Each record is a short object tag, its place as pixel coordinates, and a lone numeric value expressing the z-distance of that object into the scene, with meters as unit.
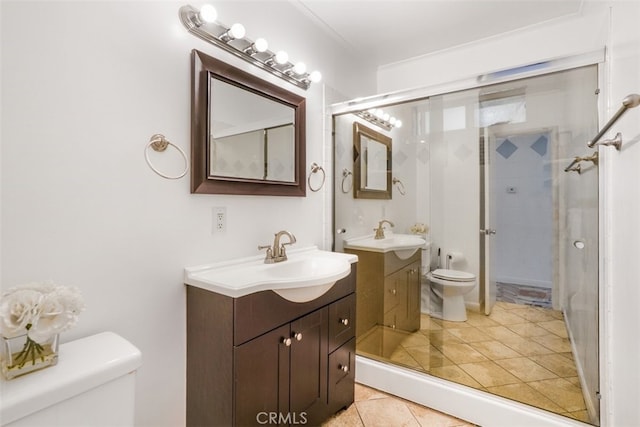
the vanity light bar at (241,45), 1.31
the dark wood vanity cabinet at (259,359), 1.16
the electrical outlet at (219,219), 1.46
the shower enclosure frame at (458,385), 1.45
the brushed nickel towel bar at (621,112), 0.80
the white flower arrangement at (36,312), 0.74
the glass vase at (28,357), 0.77
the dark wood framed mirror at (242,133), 1.37
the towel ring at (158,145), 1.20
